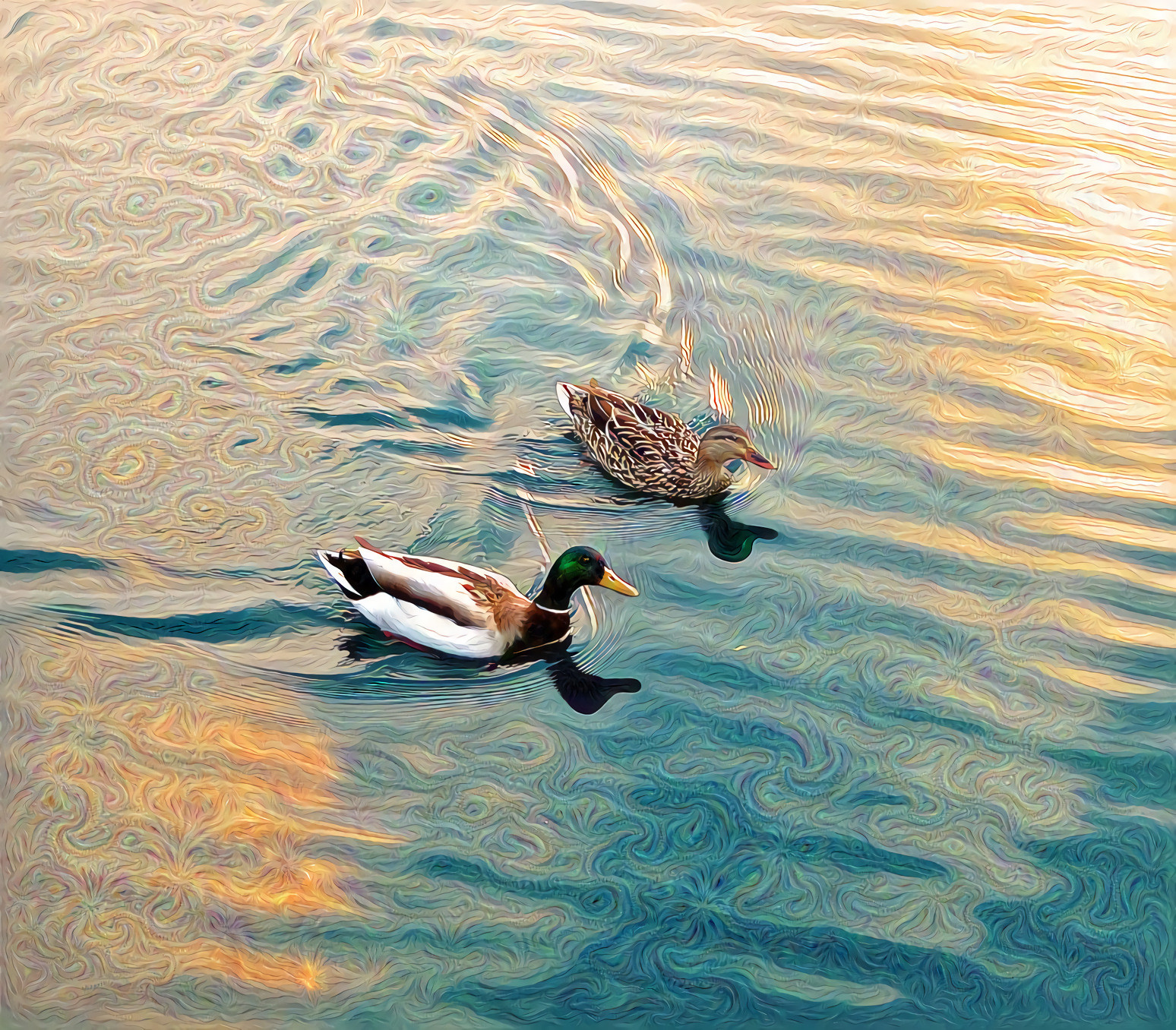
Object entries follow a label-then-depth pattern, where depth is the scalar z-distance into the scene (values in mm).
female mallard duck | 6421
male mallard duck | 6382
